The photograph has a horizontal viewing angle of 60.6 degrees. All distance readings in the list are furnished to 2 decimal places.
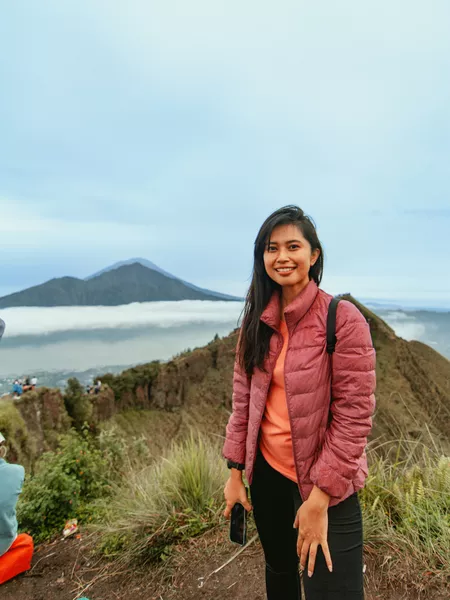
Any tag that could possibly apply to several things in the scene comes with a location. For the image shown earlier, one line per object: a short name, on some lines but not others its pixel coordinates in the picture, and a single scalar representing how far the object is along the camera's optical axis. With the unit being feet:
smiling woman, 4.78
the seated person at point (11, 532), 9.09
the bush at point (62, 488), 12.31
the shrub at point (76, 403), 92.07
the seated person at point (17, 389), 71.77
